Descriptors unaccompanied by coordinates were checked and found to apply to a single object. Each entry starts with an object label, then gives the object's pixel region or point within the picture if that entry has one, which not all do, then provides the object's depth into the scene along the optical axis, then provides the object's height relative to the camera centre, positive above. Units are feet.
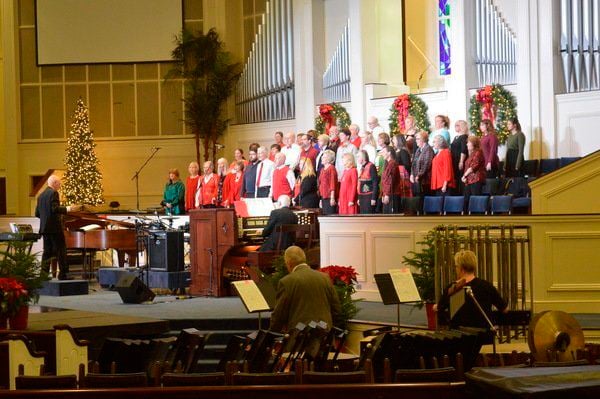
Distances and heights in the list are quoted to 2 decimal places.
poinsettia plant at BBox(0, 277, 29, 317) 35.94 -2.76
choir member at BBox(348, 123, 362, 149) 61.98 +3.15
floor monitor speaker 47.03 -3.43
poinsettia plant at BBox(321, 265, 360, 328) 39.73 -2.94
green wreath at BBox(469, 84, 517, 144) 59.31 +4.37
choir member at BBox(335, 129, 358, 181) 60.95 +2.45
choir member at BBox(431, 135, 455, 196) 55.72 +1.21
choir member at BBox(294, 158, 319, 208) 60.80 +0.49
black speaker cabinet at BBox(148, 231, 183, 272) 50.47 -2.02
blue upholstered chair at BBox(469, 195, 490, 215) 52.39 -0.38
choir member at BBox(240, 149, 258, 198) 65.31 +1.13
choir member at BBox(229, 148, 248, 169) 68.33 +2.46
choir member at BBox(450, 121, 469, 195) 55.88 +1.99
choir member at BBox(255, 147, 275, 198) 64.49 +1.40
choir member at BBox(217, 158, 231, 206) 67.72 +0.68
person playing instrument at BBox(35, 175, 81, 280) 52.75 -1.01
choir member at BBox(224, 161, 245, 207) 67.15 +0.95
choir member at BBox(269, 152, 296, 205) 62.39 +1.02
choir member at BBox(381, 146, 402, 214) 56.29 +0.68
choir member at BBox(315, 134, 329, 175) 62.03 +2.64
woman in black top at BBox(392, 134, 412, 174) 58.34 +2.15
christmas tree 79.92 +2.30
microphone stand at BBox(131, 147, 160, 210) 78.80 +1.66
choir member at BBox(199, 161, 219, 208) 67.46 +0.75
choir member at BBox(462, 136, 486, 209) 54.34 +1.19
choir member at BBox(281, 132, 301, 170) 64.49 +2.55
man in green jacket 32.09 -2.73
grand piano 56.65 -1.54
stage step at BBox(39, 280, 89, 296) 51.78 -3.61
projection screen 83.97 +12.14
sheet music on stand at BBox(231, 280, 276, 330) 32.60 -2.67
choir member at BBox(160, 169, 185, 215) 69.05 +0.36
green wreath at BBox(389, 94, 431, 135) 64.49 +4.54
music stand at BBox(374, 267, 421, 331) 34.19 -2.61
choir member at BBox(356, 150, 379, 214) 57.21 +0.65
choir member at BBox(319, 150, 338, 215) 59.34 +0.70
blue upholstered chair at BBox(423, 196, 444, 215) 55.72 -0.44
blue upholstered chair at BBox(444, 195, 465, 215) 54.70 -0.41
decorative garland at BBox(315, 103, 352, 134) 70.74 +4.77
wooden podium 49.24 -1.83
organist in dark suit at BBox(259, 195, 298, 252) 48.32 -1.20
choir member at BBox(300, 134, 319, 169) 63.72 +2.52
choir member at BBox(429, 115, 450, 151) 58.08 +3.30
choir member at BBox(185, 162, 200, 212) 70.23 +0.87
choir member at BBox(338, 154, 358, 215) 57.93 +0.51
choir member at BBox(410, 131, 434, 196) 56.95 +1.42
